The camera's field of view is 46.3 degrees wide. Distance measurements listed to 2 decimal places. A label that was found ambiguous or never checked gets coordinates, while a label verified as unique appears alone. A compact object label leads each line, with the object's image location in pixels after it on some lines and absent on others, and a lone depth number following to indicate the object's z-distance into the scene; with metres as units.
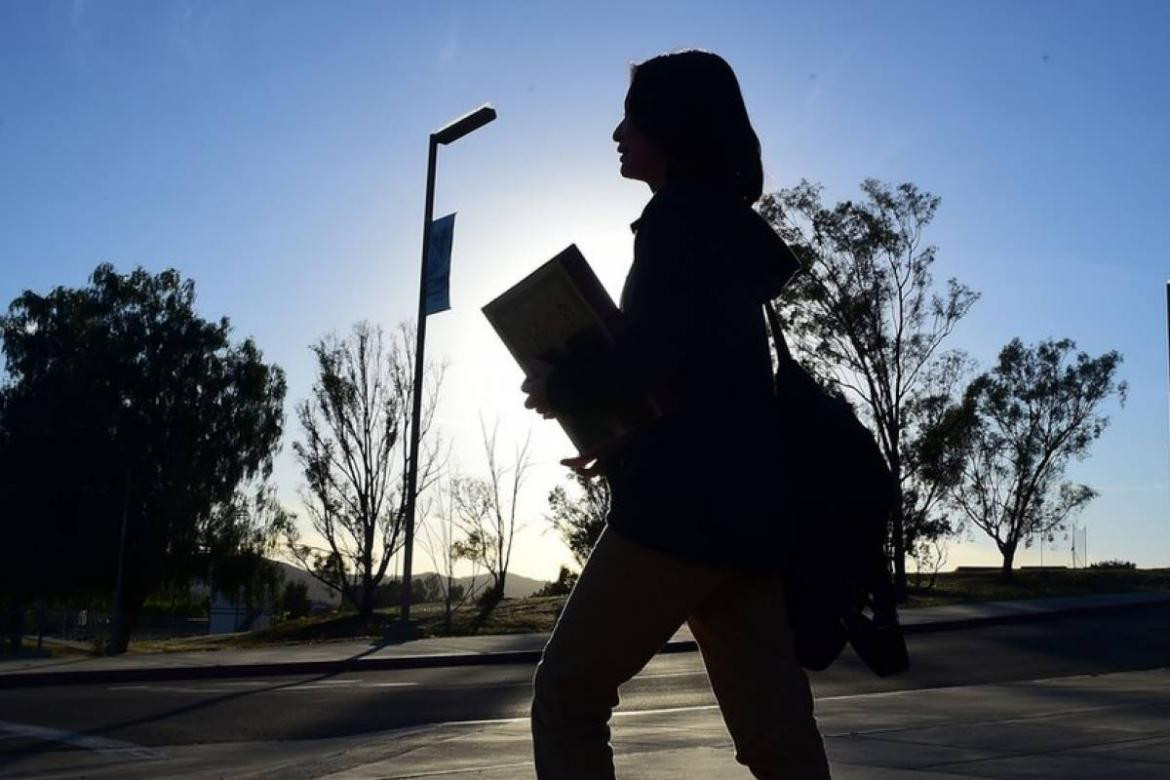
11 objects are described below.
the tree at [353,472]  34.41
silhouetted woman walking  2.70
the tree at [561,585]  37.75
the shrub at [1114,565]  48.25
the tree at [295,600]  50.26
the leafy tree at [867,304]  34.88
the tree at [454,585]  30.98
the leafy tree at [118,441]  42.81
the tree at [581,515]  38.12
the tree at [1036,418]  45.44
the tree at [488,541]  34.50
